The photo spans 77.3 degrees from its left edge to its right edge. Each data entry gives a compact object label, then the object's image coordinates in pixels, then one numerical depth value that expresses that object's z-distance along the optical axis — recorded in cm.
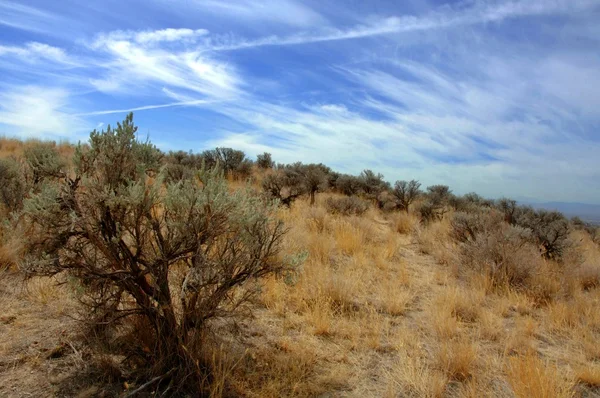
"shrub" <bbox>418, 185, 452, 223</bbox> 1316
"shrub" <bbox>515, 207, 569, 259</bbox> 915
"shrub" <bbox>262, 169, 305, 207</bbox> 1222
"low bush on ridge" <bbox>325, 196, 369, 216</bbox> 1185
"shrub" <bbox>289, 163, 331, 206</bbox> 1330
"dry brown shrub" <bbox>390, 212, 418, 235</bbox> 1145
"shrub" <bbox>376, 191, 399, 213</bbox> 1477
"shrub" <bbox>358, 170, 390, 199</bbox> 1649
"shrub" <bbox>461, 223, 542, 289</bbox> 681
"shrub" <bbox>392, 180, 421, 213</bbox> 1467
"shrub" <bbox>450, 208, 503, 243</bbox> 909
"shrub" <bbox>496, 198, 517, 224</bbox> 1295
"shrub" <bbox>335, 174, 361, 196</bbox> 1672
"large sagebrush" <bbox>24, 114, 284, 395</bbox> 299
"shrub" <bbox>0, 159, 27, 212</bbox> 714
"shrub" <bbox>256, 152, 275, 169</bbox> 2033
